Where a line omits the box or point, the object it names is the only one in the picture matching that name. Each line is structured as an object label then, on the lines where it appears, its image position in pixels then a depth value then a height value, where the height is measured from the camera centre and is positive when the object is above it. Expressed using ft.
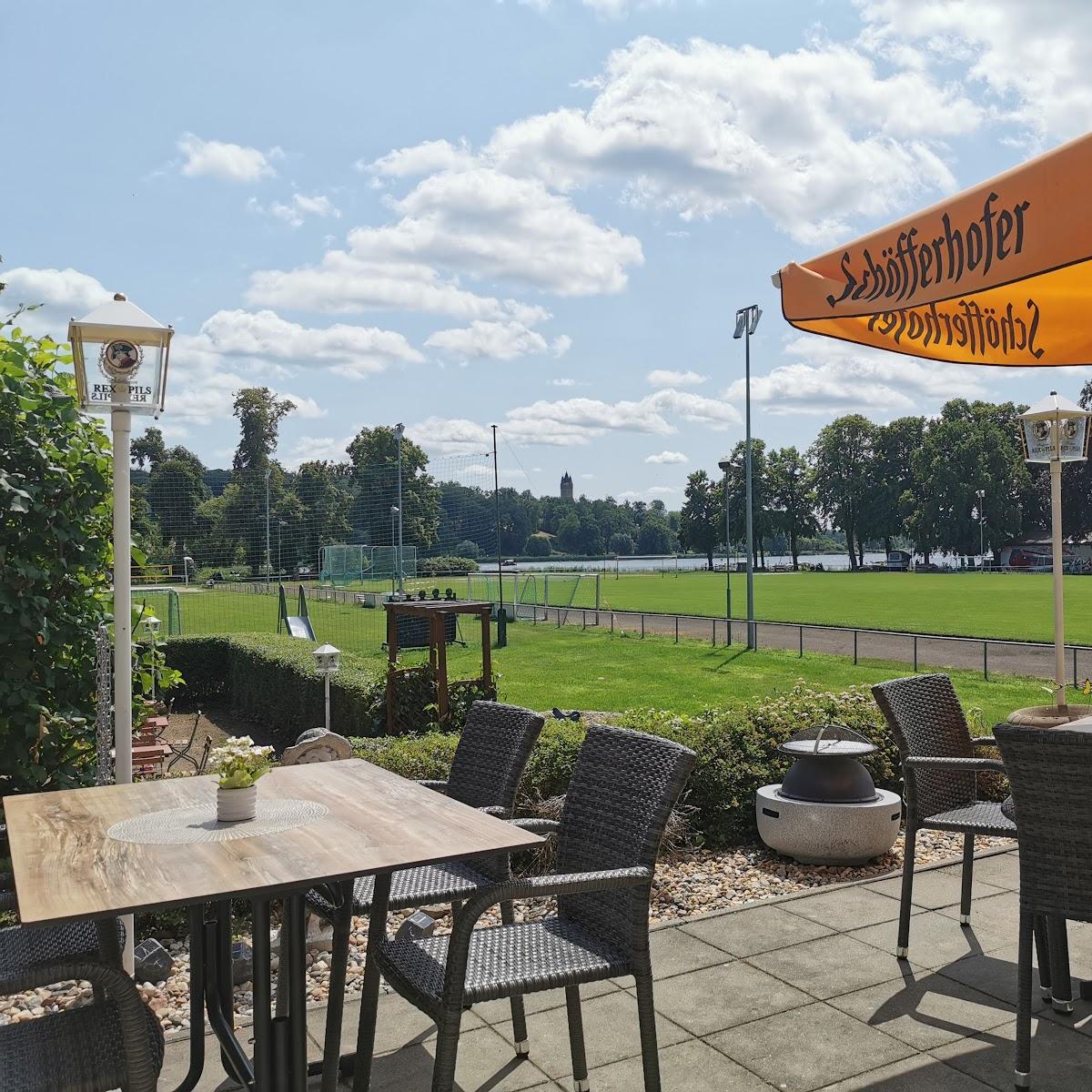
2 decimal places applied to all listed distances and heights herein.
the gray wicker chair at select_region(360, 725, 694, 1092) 8.21 -3.39
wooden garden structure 29.62 -2.94
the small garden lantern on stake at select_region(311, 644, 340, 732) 18.50 -2.11
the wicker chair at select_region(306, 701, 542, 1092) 9.61 -3.22
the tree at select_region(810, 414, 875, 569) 321.32 +21.23
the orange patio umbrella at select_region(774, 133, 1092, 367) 8.23 +2.52
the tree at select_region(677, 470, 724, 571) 321.11 +7.44
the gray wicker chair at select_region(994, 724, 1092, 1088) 9.20 -2.63
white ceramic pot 9.04 -2.29
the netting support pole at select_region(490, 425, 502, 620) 82.57 +3.64
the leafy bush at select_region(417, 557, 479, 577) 91.81 -2.25
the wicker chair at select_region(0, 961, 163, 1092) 7.07 -3.62
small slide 56.44 -4.70
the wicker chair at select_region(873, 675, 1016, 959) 12.51 -2.83
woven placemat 8.51 -2.43
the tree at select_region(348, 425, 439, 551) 87.35 +3.19
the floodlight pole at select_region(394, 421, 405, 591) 77.87 +8.44
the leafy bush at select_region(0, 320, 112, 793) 14.61 -0.28
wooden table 7.11 -2.42
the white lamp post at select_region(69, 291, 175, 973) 11.98 +1.85
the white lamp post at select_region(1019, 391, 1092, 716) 21.50 +2.04
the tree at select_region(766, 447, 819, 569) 328.29 +11.47
